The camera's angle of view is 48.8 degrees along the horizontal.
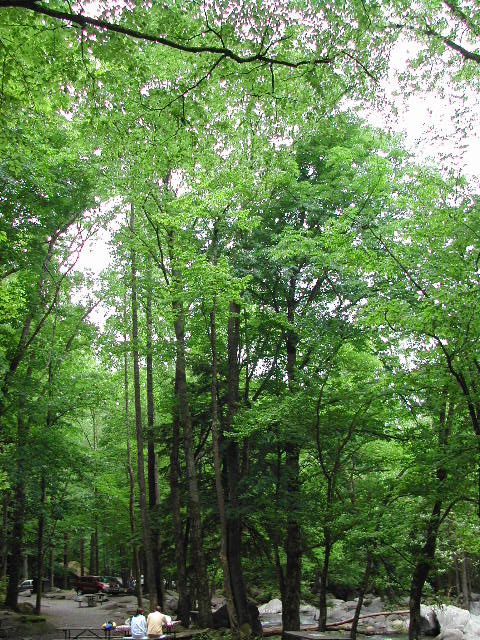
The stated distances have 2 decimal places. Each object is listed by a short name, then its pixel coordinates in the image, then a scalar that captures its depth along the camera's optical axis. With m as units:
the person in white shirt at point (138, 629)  10.14
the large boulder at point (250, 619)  14.57
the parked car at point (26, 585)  36.53
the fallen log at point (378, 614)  17.01
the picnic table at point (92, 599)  24.97
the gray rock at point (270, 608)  24.10
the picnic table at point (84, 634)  13.62
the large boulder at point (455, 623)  16.02
